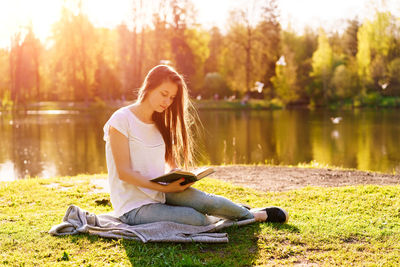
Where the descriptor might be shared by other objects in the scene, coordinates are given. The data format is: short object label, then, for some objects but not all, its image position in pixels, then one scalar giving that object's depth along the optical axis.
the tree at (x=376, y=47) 35.41
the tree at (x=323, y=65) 37.34
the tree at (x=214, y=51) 46.22
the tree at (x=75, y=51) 33.91
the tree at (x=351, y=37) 41.22
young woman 3.70
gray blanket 3.54
